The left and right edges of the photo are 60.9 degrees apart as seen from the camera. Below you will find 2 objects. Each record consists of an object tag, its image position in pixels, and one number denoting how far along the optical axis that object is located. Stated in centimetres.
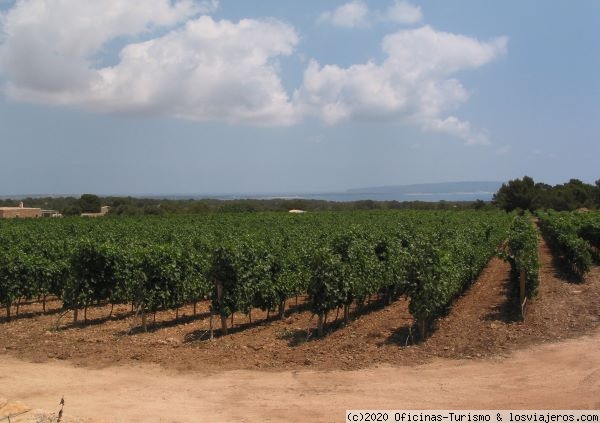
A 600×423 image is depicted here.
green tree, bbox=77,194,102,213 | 10912
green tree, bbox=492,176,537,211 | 10369
